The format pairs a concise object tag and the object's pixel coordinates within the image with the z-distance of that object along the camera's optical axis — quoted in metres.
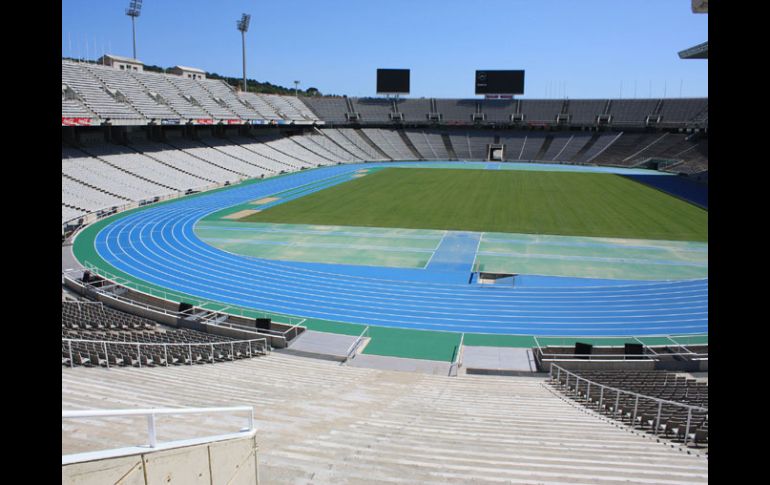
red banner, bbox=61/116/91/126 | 45.16
